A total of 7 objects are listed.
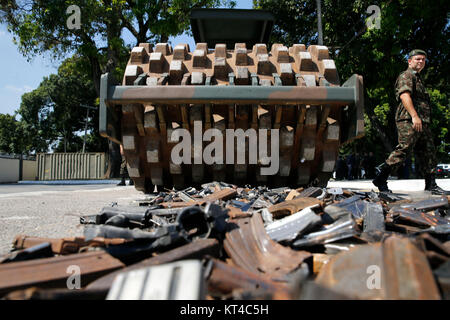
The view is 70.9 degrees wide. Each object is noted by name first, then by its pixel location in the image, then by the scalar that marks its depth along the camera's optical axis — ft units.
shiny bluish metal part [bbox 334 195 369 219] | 5.93
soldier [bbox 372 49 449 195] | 12.27
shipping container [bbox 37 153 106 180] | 68.49
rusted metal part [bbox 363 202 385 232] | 5.14
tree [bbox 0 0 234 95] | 38.11
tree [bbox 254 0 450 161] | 35.42
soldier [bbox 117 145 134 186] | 25.79
